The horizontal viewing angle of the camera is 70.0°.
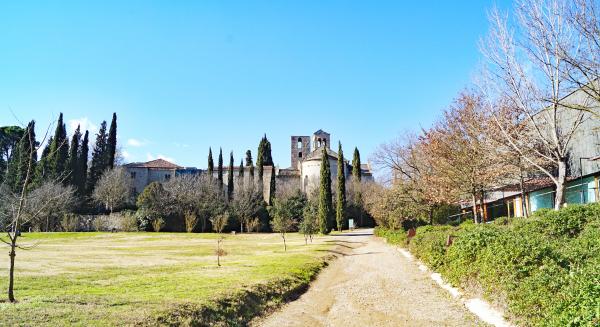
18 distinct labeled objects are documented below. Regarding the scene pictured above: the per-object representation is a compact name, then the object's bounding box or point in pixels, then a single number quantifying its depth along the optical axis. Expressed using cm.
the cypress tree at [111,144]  6075
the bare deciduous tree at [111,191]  5475
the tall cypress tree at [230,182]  5818
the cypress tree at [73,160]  5295
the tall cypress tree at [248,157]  8352
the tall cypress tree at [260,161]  6239
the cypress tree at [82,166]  5503
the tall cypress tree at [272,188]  6142
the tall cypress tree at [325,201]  4531
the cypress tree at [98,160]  5909
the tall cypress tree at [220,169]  6053
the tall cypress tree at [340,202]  4941
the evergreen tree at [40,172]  5022
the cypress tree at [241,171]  6328
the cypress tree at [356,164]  6281
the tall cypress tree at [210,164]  6275
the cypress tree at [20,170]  4824
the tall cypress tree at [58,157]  5175
